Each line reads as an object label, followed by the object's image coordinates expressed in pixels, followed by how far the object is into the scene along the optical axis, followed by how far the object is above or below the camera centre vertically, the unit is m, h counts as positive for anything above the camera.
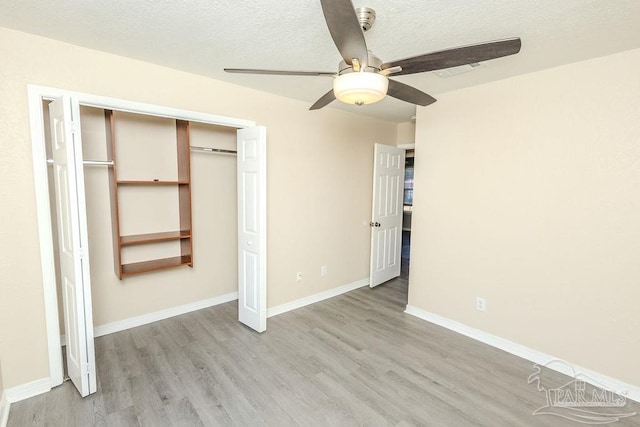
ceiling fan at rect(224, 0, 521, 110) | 1.28 +0.64
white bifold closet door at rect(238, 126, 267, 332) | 2.93 -0.41
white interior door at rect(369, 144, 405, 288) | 4.28 -0.37
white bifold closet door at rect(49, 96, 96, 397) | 1.96 -0.35
